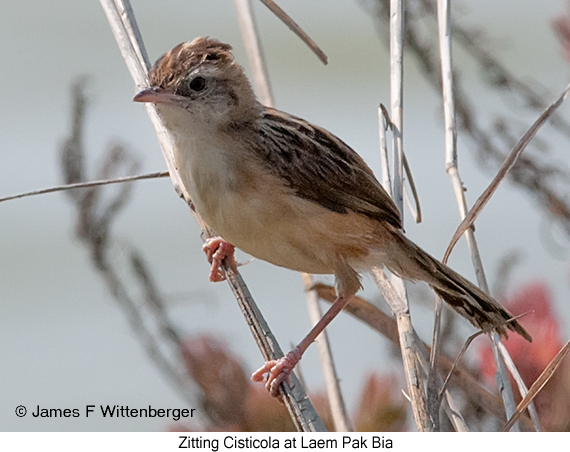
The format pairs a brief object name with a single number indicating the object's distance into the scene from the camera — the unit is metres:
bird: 5.56
